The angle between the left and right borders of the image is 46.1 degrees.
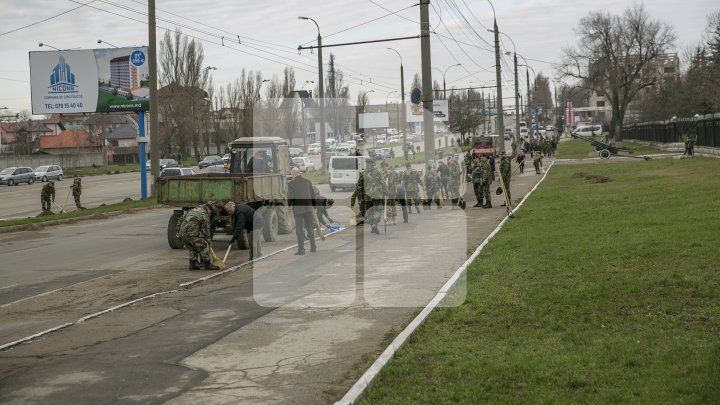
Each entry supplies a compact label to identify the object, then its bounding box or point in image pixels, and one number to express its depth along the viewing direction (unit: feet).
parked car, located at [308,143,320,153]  289.29
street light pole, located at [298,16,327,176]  148.36
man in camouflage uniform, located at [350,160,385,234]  67.05
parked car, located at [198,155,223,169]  217.56
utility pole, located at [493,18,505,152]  172.35
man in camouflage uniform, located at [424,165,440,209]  94.89
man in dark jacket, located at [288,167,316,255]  54.13
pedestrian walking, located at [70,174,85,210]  118.52
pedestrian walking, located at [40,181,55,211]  110.01
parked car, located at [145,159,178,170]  232.69
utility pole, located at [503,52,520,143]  219.41
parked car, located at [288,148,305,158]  198.70
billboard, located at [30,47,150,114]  133.39
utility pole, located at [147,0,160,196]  110.63
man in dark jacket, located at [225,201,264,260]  52.24
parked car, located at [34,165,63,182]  218.38
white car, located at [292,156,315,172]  174.51
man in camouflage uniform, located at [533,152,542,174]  155.43
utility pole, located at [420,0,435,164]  99.96
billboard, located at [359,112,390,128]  319.47
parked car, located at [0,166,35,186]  211.41
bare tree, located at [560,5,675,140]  290.35
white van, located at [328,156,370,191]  133.80
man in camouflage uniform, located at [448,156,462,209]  97.19
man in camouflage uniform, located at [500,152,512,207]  83.00
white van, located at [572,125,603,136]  365.36
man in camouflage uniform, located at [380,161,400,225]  72.79
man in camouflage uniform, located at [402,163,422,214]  85.19
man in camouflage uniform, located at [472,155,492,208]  86.69
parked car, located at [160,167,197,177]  141.00
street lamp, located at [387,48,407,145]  231.18
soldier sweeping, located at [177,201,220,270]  49.98
